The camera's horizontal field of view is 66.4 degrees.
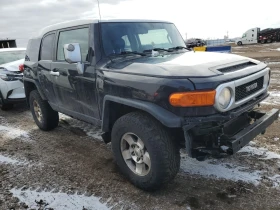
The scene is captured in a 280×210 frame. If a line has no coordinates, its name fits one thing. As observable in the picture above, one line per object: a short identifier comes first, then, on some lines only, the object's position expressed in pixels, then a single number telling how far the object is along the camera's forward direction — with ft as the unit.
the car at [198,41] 92.31
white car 17.84
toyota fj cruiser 6.77
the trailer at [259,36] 90.93
